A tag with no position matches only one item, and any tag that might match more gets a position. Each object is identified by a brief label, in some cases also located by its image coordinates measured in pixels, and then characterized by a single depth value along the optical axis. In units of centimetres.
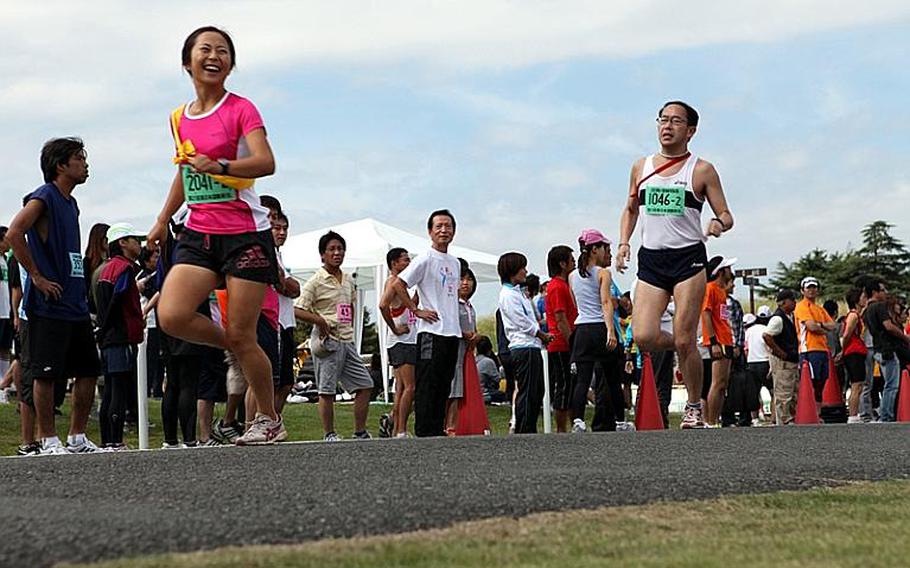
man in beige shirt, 1165
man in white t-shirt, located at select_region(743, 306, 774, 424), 1903
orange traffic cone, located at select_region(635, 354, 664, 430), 1273
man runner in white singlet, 999
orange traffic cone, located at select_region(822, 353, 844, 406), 1828
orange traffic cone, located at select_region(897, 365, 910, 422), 1731
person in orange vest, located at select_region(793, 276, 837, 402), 1820
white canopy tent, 2412
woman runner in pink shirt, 743
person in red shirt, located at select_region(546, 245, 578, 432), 1300
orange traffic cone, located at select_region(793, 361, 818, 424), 1664
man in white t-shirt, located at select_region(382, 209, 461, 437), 1102
